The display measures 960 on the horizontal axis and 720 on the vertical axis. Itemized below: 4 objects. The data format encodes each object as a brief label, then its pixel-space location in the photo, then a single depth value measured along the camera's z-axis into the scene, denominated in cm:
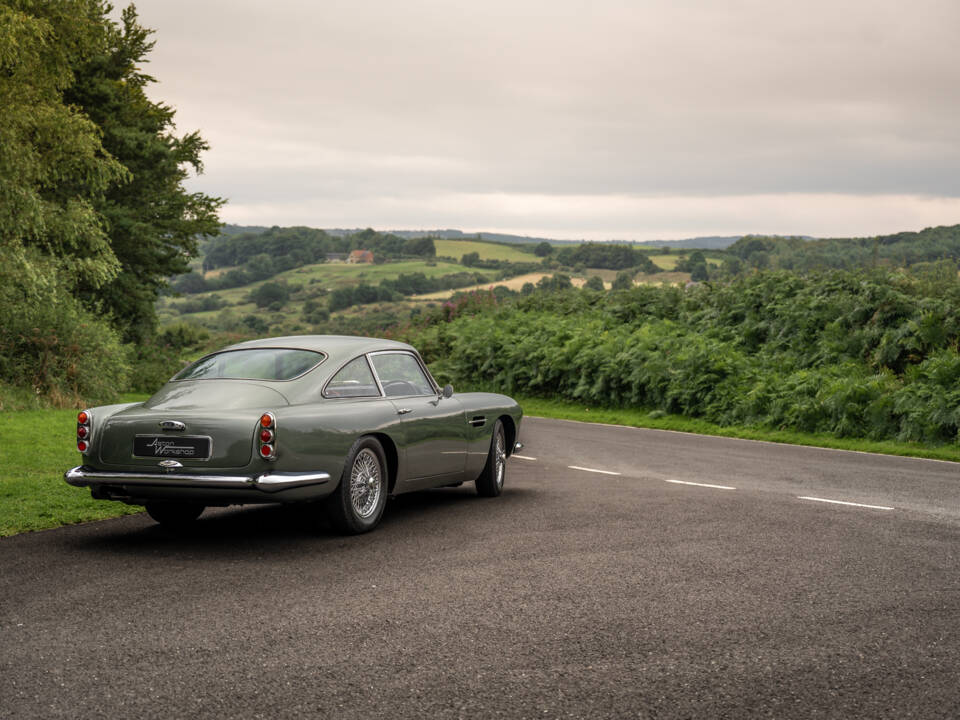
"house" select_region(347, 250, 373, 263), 10694
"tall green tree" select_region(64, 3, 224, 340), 3631
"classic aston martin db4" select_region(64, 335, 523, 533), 776
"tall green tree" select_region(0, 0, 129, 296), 2073
